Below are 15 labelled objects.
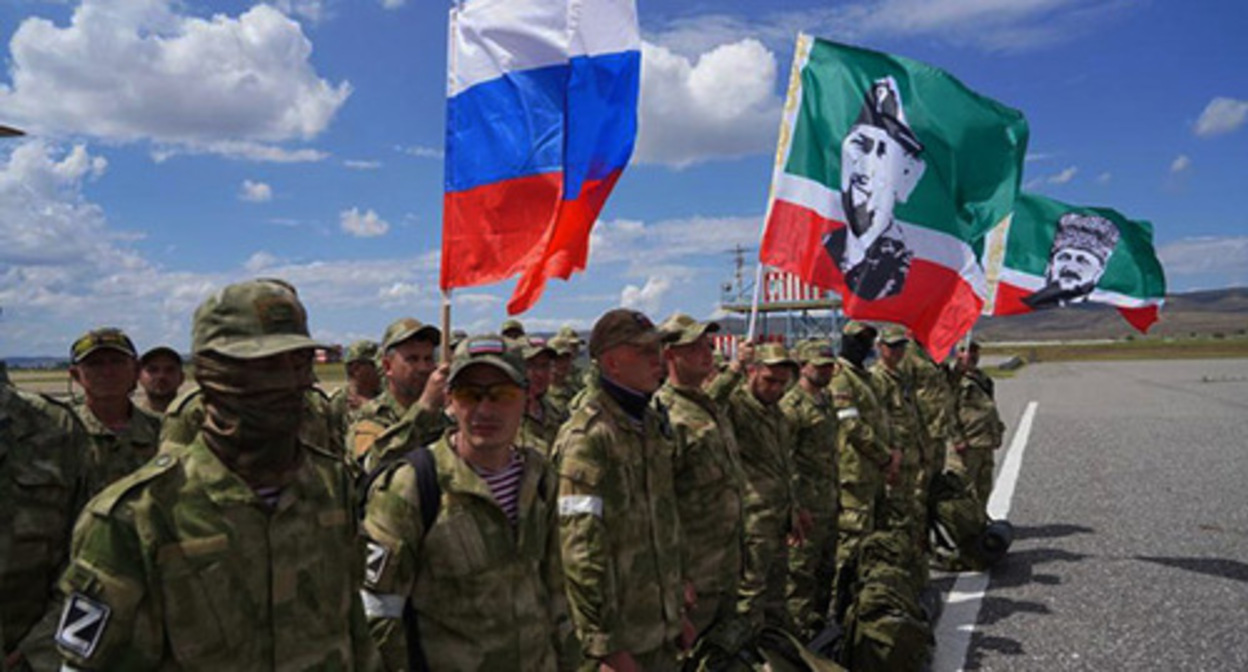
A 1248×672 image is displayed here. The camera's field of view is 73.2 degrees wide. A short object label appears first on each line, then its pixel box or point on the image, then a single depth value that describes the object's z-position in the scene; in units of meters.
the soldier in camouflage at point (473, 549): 2.73
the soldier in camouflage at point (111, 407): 4.48
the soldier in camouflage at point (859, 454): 7.44
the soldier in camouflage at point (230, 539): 1.95
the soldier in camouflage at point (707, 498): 4.82
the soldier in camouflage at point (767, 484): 5.75
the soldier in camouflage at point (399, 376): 4.81
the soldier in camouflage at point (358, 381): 7.43
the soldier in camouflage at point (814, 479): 6.54
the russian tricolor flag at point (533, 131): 4.40
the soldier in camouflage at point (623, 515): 3.68
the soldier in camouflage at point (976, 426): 10.27
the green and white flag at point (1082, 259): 12.46
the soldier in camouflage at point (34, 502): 3.71
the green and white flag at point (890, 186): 6.77
